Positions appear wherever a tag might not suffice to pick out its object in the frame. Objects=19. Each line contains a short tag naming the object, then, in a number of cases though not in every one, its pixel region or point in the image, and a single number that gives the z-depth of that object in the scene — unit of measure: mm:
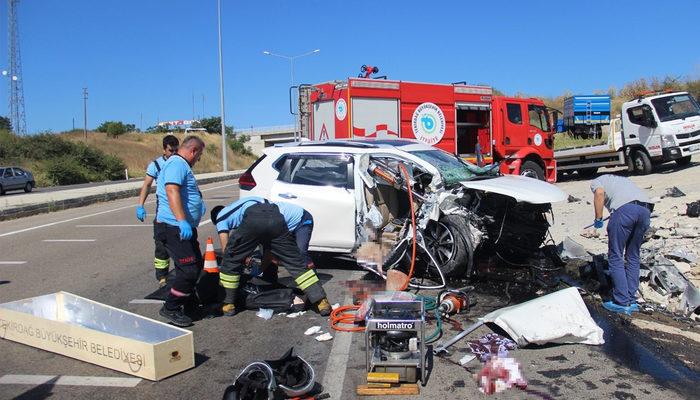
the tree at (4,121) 83362
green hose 4946
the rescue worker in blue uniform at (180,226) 5367
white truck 17125
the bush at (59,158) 45656
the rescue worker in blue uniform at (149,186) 6840
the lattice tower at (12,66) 67750
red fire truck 14369
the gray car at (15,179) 29719
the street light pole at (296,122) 15883
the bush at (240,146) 86750
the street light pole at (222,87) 41322
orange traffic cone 6070
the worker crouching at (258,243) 5648
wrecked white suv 6848
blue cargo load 33719
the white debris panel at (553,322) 4723
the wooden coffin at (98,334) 4180
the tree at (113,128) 87656
